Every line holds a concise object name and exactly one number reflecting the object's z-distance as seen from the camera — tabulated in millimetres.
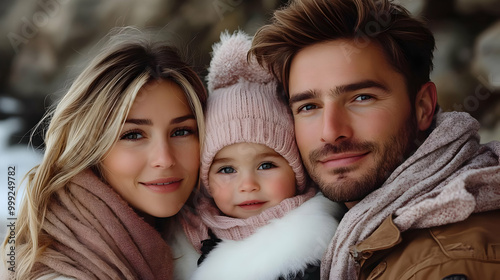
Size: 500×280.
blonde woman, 1285
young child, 1270
